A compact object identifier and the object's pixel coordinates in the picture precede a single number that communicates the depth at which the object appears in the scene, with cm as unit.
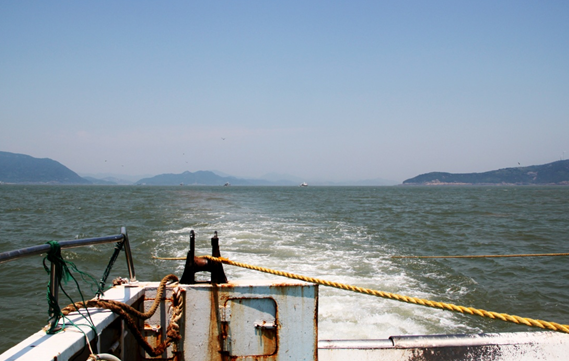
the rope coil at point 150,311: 254
